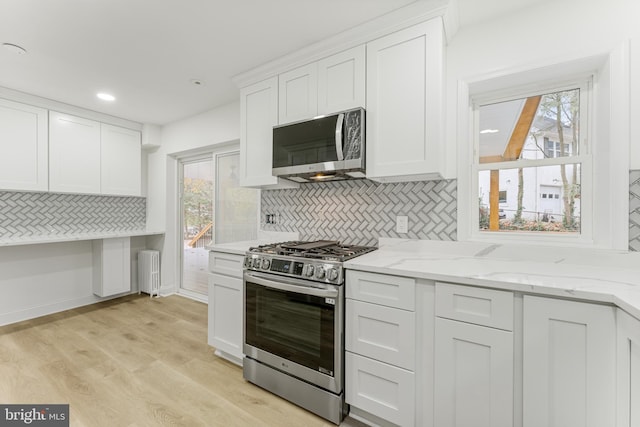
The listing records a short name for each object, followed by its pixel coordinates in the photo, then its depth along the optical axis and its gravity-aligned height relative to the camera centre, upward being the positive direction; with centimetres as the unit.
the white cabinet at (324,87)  200 +92
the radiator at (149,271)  409 -85
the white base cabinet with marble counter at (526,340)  109 -54
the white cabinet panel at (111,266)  367 -71
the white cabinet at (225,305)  227 -75
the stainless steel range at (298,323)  169 -71
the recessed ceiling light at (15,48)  212 +121
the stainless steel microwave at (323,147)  195 +46
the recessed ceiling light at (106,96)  305 +123
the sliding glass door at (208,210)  347 +2
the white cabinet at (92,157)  324 +66
